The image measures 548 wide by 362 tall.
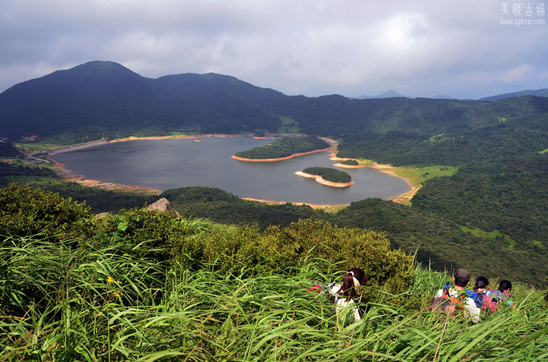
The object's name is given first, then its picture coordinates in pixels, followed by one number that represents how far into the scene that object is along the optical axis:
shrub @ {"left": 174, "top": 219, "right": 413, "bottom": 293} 3.85
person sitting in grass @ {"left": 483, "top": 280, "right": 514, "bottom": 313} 3.34
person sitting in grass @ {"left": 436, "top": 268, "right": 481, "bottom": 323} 3.11
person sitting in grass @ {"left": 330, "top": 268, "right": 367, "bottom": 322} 2.48
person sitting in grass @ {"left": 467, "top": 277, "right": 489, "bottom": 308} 3.50
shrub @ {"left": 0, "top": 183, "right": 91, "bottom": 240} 3.74
